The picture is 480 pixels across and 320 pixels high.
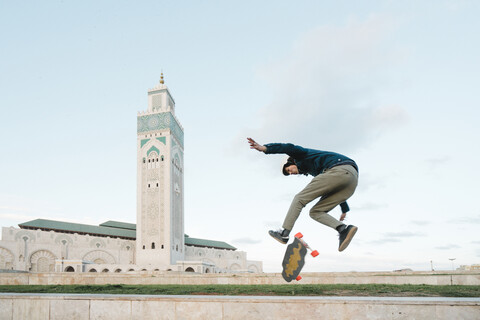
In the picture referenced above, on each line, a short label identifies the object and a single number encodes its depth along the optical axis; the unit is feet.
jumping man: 15.83
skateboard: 17.83
